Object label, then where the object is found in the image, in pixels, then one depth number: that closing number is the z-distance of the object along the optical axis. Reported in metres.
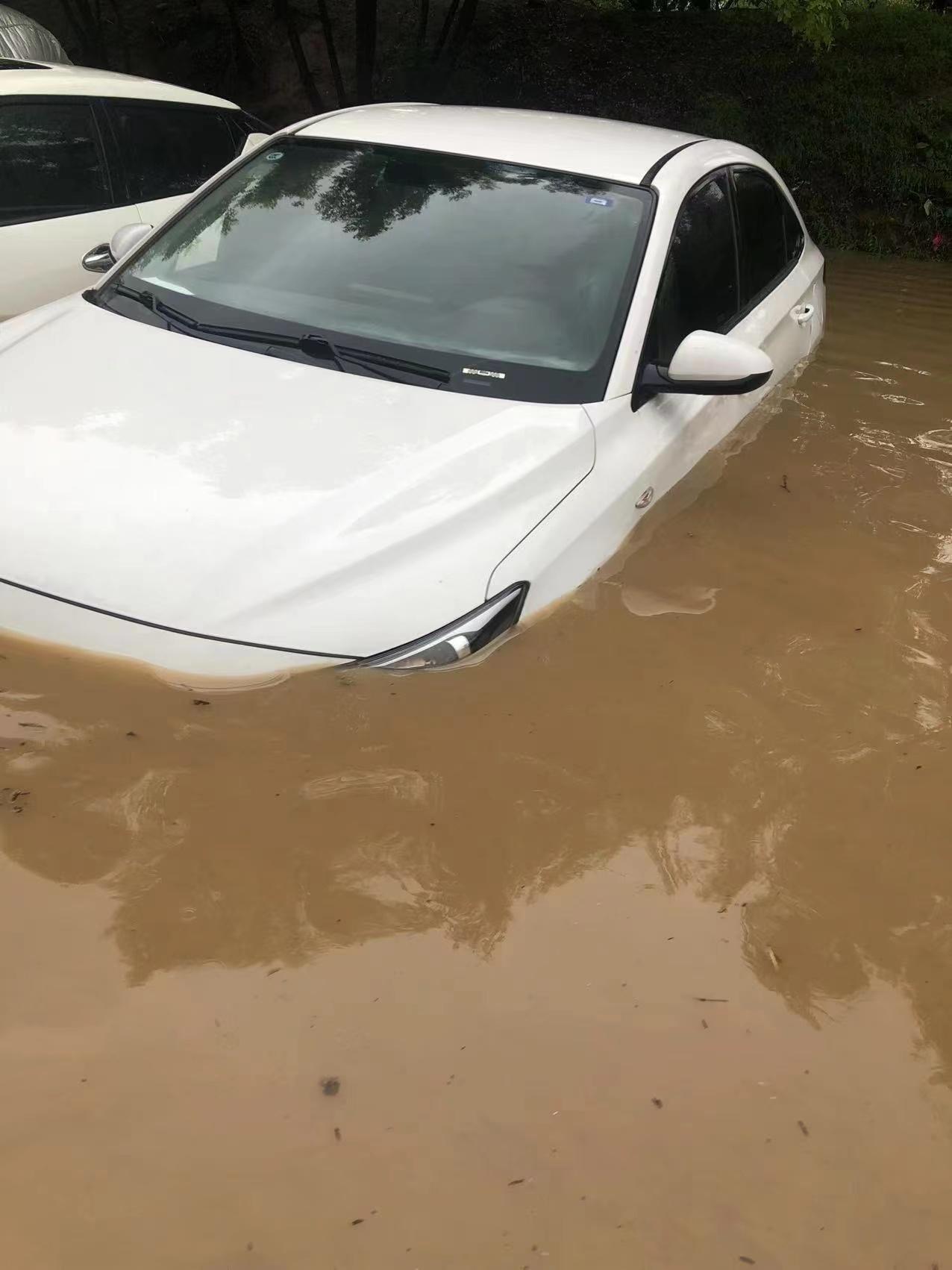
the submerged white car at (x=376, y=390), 2.46
